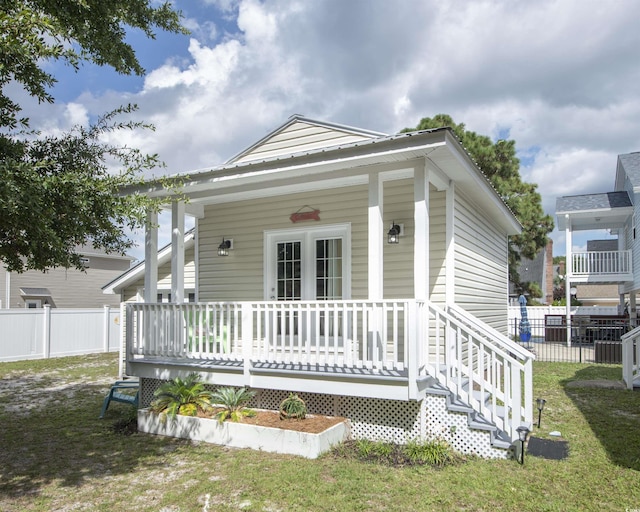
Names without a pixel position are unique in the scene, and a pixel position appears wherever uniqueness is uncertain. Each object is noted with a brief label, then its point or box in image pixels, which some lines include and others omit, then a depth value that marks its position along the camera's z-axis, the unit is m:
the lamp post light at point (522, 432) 4.37
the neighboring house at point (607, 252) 17.42
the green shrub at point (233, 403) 5.56
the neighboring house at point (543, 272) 34.12
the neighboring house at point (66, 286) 22.56
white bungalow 5.05
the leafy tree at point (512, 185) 18.96
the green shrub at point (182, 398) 5.81
